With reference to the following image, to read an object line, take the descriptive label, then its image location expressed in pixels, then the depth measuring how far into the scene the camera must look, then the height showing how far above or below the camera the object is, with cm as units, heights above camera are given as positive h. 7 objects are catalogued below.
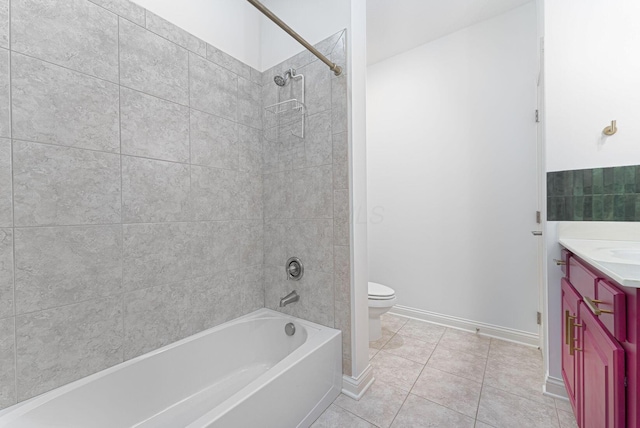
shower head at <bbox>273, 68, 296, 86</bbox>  169 +90
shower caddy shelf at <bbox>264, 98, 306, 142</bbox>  169 +64
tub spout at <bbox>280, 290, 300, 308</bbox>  164 -55
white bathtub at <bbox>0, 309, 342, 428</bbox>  100 -80
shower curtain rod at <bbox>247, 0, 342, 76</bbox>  114 +89
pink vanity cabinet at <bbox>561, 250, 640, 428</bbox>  66 -43
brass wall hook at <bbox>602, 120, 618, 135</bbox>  127 +40
